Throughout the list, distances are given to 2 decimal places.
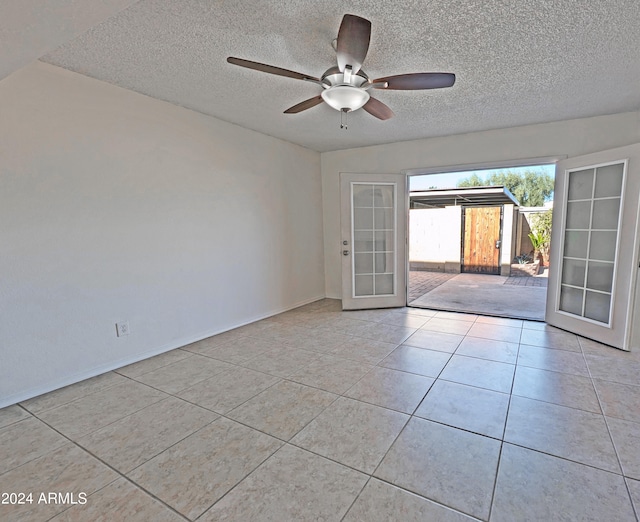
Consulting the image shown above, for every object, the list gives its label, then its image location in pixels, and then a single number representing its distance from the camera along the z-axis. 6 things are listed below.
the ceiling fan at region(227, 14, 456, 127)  1.68
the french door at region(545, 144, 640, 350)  3.09
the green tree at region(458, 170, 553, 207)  17.53
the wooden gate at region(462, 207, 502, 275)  8.59
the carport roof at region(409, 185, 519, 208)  7.71
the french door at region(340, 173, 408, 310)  4.67
